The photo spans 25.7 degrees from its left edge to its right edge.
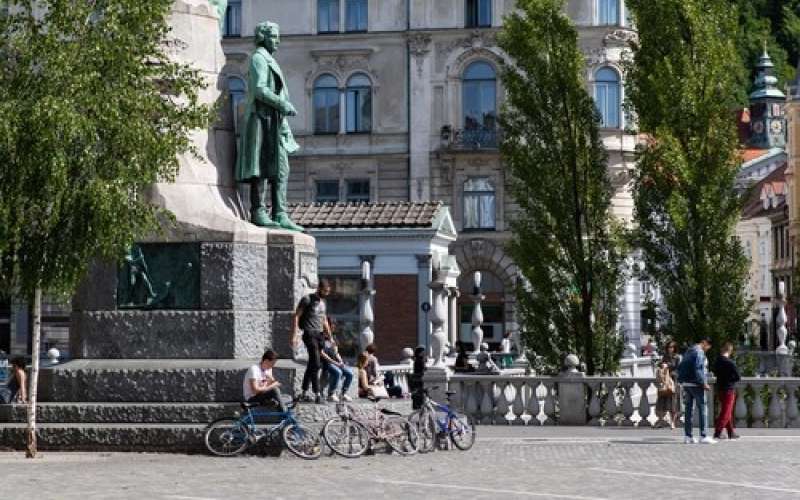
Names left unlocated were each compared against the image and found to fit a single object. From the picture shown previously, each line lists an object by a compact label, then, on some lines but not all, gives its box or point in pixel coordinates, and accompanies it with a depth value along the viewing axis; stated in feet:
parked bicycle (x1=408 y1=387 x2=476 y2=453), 75.20
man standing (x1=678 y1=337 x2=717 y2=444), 86.33
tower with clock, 412.55
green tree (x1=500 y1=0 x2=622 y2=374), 115.75
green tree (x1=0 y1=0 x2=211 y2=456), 70.59
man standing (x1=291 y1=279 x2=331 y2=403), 72.59
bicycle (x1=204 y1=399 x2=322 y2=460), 69.77
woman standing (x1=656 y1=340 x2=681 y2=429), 98.48
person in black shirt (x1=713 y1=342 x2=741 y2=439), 87.97
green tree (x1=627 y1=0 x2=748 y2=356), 114.83
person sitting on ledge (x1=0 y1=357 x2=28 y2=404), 82.38
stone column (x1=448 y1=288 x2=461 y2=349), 178.91
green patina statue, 76.79
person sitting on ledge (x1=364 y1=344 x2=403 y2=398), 100.32
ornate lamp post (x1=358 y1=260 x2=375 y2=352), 132.26
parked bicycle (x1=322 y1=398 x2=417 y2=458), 70.95
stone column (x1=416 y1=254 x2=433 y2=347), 164.35
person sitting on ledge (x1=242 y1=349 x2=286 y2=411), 69.62
